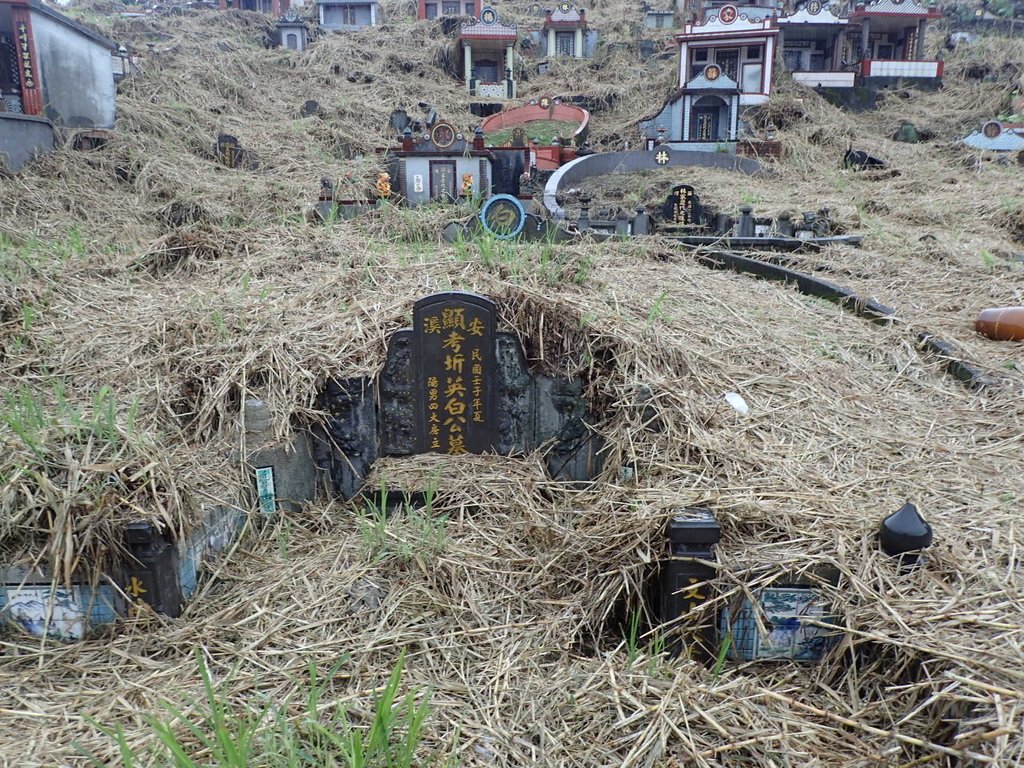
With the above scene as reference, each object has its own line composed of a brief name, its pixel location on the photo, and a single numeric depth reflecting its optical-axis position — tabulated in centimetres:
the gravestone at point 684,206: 1161
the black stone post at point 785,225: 1018
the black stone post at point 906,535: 275
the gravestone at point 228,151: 1517
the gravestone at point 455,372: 419
